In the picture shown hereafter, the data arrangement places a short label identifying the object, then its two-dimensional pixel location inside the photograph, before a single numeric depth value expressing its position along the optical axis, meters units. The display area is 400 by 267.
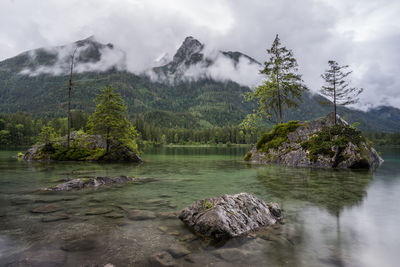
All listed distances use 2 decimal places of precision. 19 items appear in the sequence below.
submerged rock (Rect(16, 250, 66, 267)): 4.87
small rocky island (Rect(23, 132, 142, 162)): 33.41
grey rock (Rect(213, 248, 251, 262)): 5.38
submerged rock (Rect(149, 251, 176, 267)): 5.05
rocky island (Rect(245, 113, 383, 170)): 26.56
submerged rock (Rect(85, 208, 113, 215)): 8.83
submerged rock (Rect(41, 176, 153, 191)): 13.14
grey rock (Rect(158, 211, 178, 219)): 8.58
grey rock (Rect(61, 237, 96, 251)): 5.68
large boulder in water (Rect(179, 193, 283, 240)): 6.77
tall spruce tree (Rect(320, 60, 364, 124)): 31.07
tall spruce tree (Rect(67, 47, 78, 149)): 30.11
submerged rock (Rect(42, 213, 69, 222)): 7.90
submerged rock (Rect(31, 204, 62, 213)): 8.93
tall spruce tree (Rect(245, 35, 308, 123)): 34.25
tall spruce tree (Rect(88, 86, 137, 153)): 32.34
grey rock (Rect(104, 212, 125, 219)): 8.43
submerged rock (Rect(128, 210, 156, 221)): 8.38
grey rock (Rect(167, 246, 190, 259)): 5.48
